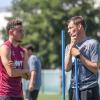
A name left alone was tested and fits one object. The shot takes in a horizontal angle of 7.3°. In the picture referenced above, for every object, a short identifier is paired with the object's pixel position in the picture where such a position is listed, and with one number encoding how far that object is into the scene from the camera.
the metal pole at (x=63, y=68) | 11.31
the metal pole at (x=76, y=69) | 11.02
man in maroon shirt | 12.10
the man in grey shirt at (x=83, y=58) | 10.94
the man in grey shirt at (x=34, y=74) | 18.09
